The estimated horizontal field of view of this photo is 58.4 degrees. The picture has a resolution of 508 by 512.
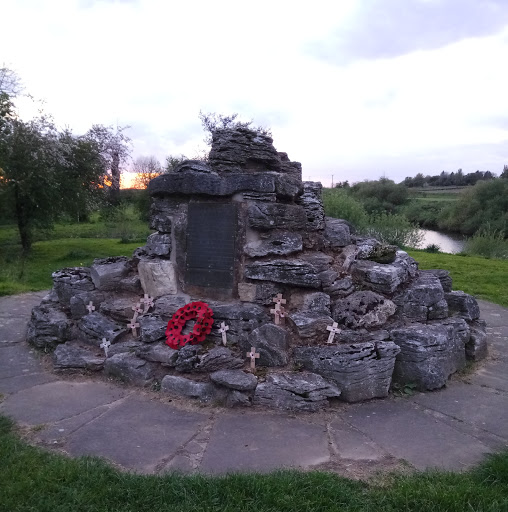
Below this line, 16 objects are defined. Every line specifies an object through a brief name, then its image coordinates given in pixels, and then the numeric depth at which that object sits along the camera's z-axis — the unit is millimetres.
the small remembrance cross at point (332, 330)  4586
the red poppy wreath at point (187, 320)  4742
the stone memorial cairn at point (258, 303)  4316
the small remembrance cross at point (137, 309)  5348
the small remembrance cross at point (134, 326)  5242
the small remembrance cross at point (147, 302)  5367
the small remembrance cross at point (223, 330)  4812
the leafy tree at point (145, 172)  30312
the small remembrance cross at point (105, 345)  5037
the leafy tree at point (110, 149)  17866
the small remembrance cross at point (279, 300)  4910
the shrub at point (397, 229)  20094
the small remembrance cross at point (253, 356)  4492
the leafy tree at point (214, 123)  21703
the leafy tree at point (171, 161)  23778
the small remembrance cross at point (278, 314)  4840
